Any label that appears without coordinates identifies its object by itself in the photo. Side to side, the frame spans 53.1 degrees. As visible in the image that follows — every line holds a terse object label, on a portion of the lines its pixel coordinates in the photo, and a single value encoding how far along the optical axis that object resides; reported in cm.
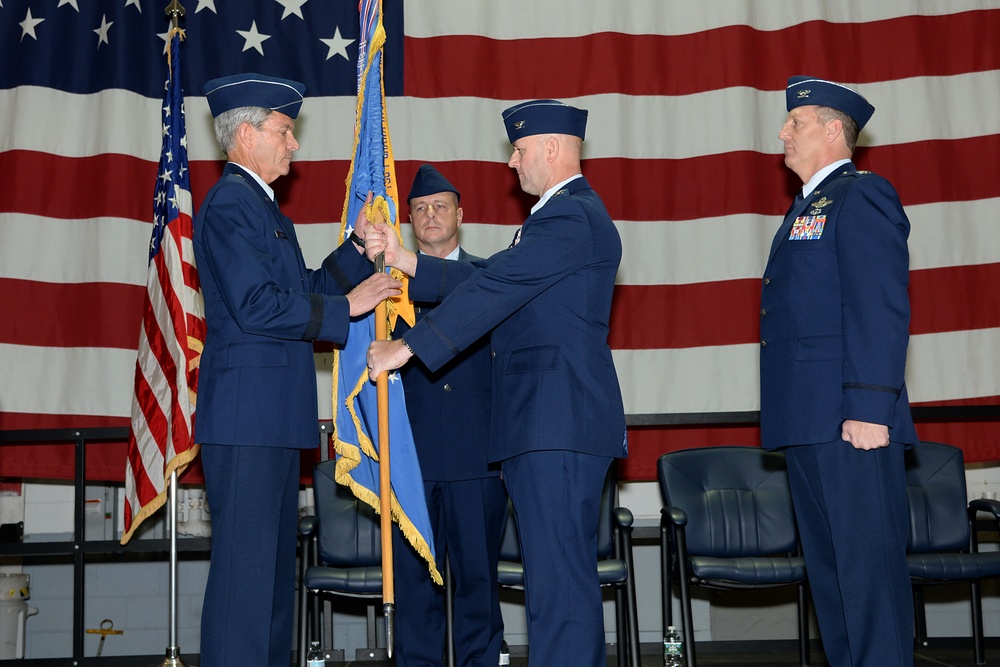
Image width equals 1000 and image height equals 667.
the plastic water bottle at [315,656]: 407
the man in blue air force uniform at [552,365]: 283
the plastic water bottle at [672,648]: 419
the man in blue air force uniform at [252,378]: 281
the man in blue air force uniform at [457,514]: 364
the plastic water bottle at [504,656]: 414
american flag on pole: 423
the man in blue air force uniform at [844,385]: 282
